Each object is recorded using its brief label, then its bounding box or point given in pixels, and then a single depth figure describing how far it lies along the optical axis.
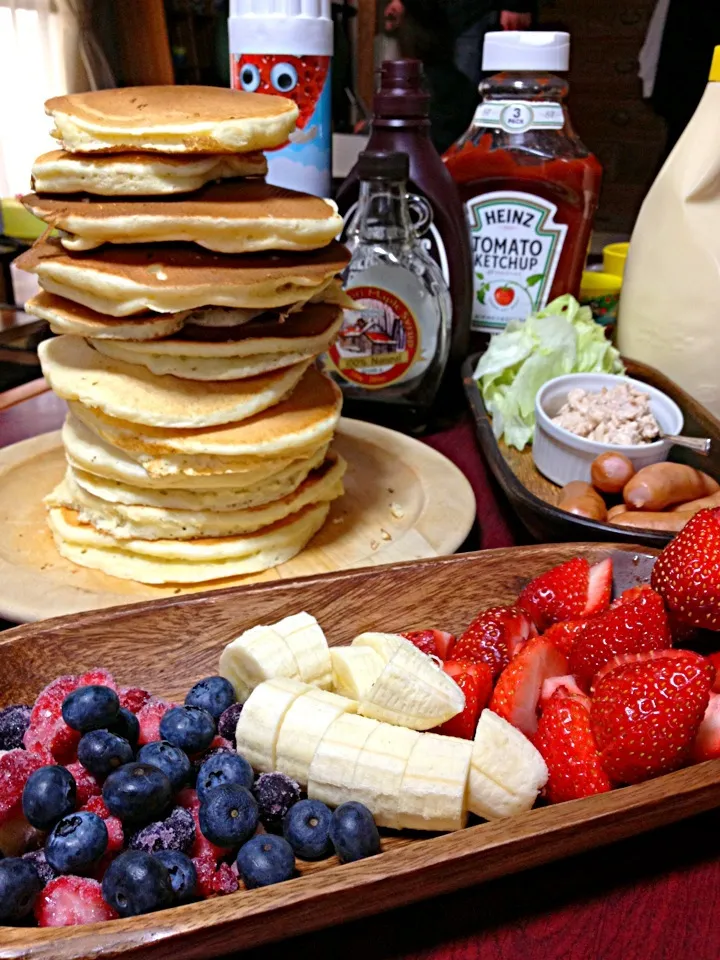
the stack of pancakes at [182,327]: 0.39
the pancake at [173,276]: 0.39
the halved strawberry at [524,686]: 0.33
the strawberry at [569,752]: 0.30
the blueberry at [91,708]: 0.30
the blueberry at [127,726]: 0.31
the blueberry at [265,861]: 0.27
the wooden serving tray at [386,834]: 0.23
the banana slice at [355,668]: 0.34
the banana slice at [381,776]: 0.30
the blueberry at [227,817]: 0.28
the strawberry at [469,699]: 0.33
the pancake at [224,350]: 0.41
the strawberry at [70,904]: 0.25
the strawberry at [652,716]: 0.30
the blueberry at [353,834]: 0.28
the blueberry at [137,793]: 0.28
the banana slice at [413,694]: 0.32
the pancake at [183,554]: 0.44
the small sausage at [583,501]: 0.46
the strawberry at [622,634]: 0.34
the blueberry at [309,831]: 0.29
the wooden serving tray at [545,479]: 0.42
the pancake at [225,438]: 0.41
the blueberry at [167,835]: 0.28
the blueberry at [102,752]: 0.30
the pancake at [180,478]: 0.42
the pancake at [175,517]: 0.43
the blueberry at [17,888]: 0.24
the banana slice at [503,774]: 0.29
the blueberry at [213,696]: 0.33
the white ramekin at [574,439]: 0.51
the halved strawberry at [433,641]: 0.36
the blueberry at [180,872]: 0.26
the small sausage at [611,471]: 0.49
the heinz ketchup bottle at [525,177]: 0.62
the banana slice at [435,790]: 0.29
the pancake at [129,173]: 0.39
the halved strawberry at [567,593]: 0.37
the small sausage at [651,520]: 0.44
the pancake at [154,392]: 0.41
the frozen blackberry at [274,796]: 0.30
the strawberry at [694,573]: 0.33
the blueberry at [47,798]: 0.28
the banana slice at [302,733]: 0.31
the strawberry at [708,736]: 0.31
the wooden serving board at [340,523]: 0.42
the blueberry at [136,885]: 0.25
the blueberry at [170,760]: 0.30
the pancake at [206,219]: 0.39
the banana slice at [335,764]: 0.30
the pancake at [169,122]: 0.38
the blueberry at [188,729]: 0.32
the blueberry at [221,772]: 0.30
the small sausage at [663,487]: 0.47
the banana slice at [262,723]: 0.32
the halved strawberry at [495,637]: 0.35
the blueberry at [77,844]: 0.27
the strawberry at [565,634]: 0.35
